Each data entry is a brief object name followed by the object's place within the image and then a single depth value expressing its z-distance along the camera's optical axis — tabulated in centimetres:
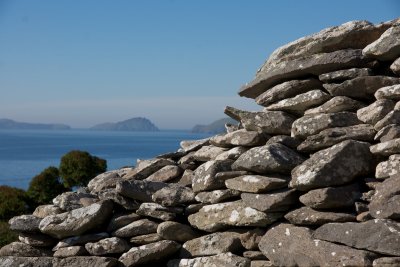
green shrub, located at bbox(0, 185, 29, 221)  2030
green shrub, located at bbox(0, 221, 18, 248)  1581
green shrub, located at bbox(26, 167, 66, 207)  2294
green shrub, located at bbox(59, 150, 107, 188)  2433
